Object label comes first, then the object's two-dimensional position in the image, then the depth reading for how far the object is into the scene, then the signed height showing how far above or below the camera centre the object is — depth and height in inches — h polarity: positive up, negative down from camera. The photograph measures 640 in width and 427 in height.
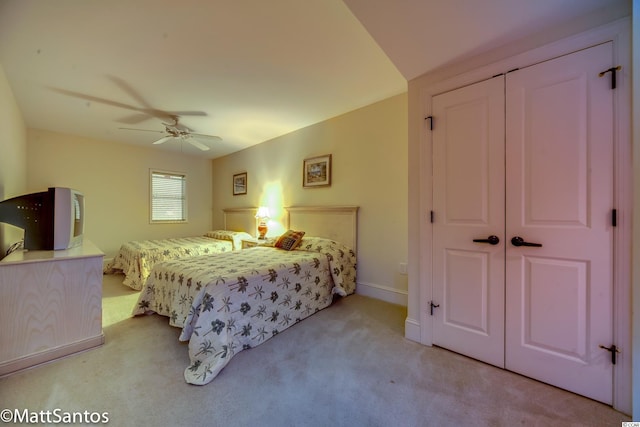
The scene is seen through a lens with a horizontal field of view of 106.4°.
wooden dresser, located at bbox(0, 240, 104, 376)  62.4 -26.3
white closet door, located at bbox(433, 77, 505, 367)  65.6 -2.0
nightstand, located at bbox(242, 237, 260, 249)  155.1 -20.2
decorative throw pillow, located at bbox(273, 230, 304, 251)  126.8 -15.2
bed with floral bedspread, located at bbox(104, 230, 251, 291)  133.6 -24.0
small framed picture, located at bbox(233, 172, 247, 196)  200.4 +24.8
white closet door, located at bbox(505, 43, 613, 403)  52.9 -2.1
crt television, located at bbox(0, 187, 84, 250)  77.9 -1.5
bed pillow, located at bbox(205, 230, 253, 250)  177.6 -18.0
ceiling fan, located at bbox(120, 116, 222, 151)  129.7 +43.6
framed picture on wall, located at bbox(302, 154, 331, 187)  140.9 +25.2
